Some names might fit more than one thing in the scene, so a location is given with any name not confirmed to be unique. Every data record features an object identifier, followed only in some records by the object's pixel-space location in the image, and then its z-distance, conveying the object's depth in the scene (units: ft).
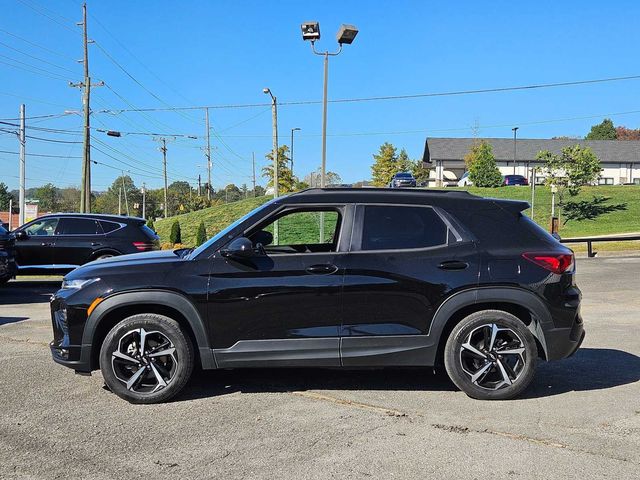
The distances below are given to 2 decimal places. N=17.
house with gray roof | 266.98
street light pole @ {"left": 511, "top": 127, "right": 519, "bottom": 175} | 260.60
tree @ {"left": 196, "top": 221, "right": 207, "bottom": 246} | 108.68
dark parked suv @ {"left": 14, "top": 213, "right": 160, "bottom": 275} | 45.55
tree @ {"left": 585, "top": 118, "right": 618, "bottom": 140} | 418.94
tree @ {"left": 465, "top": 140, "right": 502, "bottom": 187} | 191.62
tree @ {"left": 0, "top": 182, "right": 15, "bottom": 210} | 391.45
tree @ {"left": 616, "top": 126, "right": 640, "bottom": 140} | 427.78
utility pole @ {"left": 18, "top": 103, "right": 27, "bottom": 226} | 110.52
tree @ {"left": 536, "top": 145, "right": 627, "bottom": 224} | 137.90
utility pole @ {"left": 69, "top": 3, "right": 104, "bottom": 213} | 105.19
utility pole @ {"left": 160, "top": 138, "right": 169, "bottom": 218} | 236.43
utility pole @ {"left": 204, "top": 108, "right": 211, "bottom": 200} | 226.79
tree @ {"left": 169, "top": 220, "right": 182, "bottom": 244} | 114.93
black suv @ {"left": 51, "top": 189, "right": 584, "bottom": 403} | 15.67
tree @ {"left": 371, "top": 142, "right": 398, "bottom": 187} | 238.27
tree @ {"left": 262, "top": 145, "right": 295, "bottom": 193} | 185.70
